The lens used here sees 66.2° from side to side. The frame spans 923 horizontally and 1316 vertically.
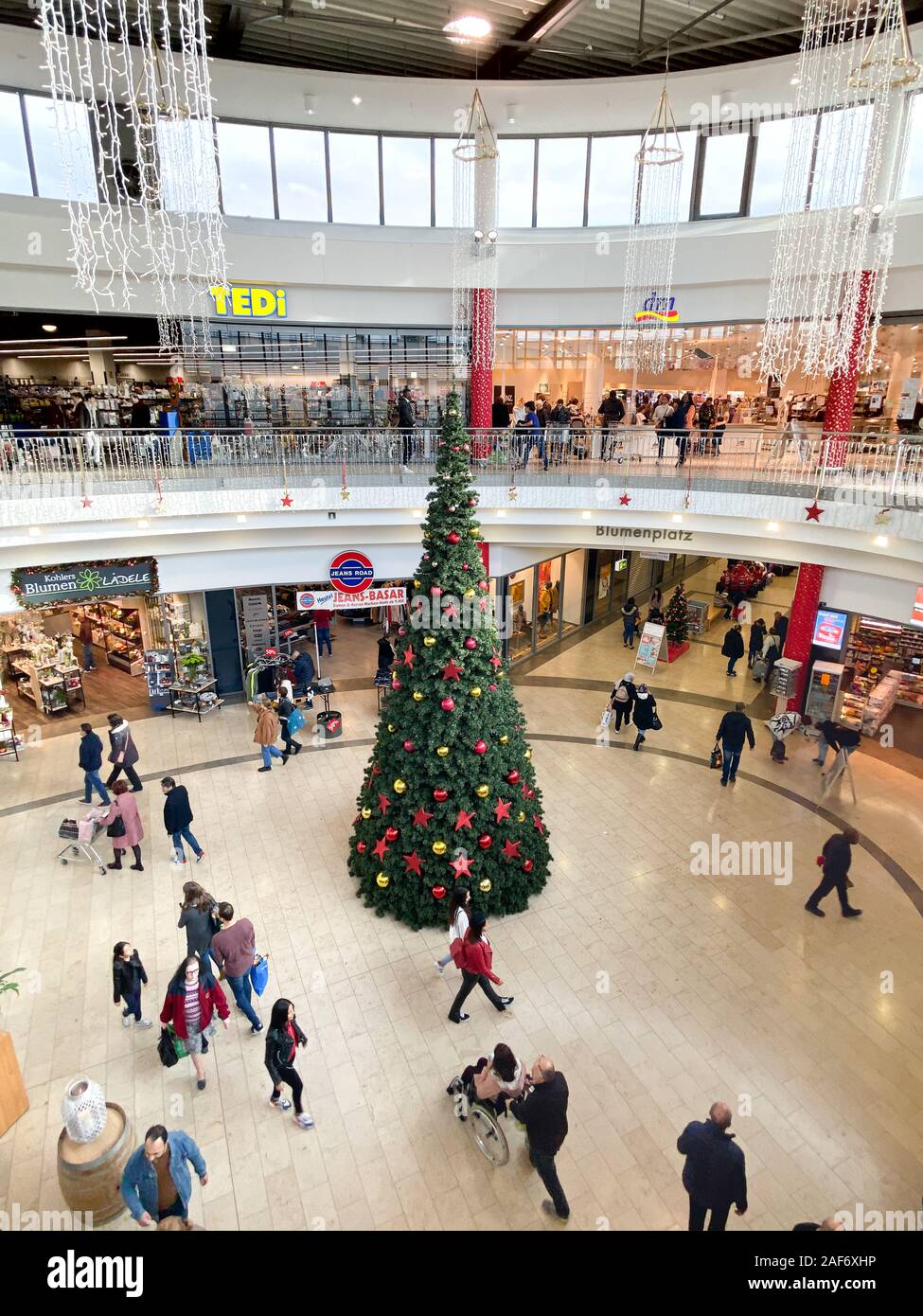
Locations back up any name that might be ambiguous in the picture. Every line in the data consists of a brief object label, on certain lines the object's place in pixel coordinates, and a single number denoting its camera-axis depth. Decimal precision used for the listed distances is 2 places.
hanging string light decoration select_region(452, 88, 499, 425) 15.63
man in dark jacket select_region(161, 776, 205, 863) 9.21
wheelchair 5.72
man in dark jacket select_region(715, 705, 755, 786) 11.26
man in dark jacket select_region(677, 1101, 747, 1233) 4.80
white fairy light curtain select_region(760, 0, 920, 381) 8.07
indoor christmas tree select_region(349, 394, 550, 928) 7.93
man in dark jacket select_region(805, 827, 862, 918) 8.48
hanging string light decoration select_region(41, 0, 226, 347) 13.27
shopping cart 9.66
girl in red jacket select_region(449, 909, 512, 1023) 6.79
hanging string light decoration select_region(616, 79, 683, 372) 15.09
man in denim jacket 4.76
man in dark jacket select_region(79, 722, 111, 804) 10.52
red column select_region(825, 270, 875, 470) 12.80
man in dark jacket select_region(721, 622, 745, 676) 16.17
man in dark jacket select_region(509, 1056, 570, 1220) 5.19
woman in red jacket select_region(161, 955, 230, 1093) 6.21
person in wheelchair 5.60
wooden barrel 5.22
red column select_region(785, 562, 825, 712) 13.67
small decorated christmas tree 18.34
